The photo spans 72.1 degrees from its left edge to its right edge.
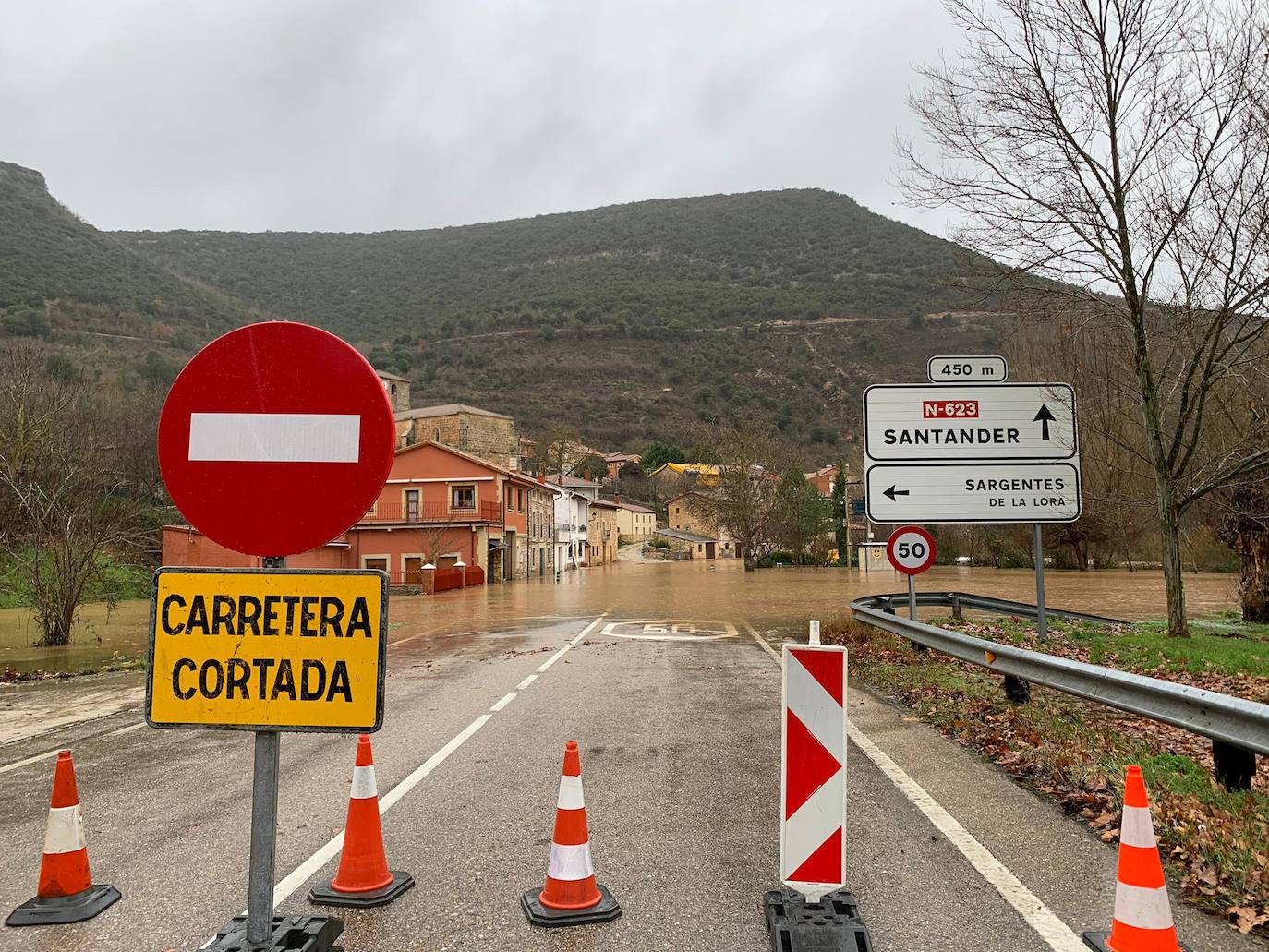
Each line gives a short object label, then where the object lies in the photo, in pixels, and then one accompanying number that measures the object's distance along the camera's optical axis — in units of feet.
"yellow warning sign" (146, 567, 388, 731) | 8.99
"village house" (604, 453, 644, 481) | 431.84
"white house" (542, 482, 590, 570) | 253.44
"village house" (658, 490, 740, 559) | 375.66
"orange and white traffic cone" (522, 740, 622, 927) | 11.39
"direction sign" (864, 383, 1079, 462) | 36.58
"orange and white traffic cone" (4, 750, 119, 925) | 11.93
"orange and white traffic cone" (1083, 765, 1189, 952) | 9.89
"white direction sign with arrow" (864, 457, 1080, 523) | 35.91
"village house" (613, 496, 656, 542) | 398.83
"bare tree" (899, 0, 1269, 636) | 37.63
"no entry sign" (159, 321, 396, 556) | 9.25
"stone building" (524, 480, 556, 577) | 206.18
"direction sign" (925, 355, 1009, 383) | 37.35
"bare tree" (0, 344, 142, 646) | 57.93
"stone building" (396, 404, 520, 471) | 272.72
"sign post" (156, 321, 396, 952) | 9.02
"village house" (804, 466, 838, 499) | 345.92
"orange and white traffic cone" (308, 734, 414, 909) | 12.01
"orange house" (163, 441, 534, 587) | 165.37
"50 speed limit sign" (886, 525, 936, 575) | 40.63
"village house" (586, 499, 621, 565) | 315.37
